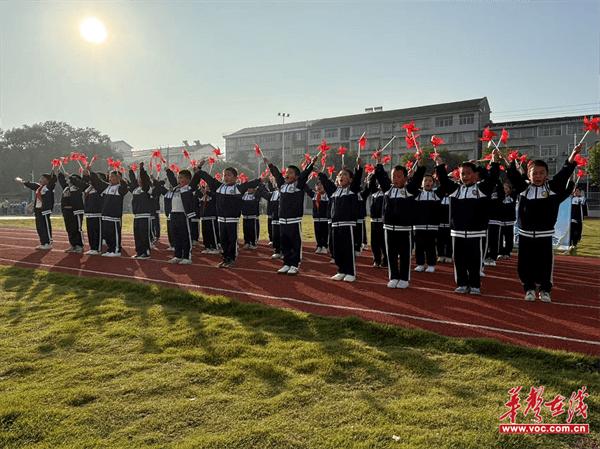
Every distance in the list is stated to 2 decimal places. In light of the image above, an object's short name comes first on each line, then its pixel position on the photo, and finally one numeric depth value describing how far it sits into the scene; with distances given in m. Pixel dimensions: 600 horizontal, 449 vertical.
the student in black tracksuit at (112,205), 11.69
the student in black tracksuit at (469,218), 7.13
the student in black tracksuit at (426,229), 9.91
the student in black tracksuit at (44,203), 13.23
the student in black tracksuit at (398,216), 7.65
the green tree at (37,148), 55.75
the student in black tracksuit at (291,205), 9.02
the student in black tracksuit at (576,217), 15.16
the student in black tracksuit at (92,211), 12.40
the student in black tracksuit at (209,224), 13.06
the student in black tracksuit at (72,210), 12.88
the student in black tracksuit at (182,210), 10.38
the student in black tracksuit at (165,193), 12.16
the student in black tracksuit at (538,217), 6.63
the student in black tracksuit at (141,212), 11.48
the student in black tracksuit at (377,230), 10.45
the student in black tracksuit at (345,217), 8.25
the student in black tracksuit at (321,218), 12.05
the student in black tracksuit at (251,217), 13.95
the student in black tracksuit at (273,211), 12.69
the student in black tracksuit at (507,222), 11.59
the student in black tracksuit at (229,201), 9.89
